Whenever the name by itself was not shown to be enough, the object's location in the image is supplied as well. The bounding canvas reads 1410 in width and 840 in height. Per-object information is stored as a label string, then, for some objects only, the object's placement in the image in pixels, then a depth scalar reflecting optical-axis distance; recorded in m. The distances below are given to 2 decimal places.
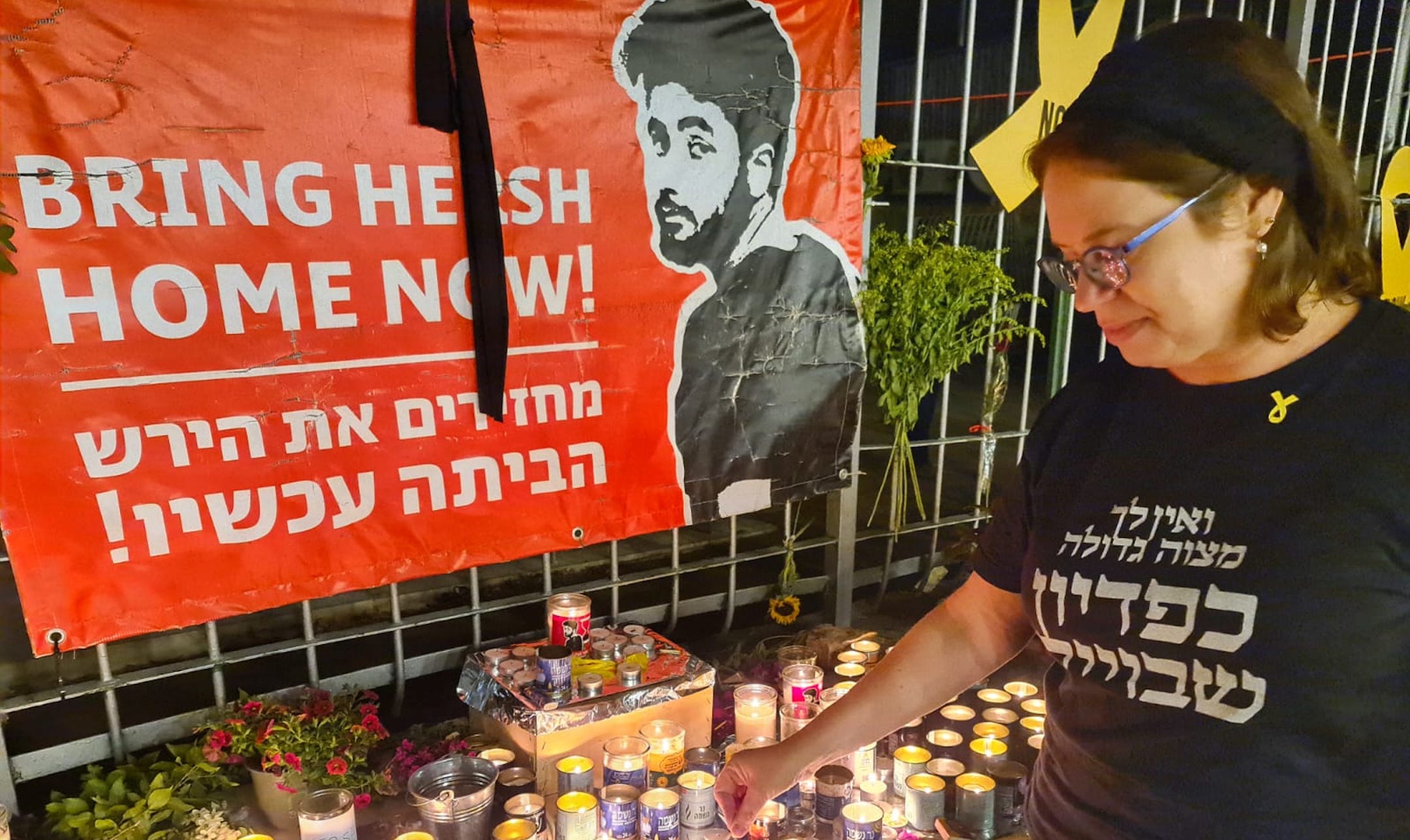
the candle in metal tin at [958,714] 2.17
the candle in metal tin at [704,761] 1.90
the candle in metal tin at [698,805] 1.76
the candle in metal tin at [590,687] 1.98
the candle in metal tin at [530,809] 1.70
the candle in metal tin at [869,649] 2.45
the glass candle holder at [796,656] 2.38
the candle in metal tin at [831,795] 1.83
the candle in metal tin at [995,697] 2.28
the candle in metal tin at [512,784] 1.91
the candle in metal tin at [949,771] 1.94
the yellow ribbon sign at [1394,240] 4.05
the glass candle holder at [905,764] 1.97
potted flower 1.79
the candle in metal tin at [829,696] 2.13
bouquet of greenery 2.59
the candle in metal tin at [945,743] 2.07
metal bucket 1.71
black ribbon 1.81
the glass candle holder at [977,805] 1.86
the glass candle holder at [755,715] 2.11
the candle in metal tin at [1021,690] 2.32
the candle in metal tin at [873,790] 1.87
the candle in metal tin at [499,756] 1.96
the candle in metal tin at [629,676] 2.05
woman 0.80
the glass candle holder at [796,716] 2.15
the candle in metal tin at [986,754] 1.97
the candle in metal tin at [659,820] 1.73
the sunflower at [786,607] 2.76
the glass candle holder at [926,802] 1.84
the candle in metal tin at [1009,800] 1.89
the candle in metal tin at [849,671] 2.33
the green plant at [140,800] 1.69
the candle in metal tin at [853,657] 2.41
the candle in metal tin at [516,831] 1.69
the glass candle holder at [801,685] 2.17
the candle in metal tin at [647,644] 2.22
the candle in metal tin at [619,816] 1.74
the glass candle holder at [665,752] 1.92
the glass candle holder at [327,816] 1.64
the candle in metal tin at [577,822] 1.71
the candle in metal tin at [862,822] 1.75
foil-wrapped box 1.93
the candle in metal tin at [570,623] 2.14
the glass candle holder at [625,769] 1.81
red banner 1.57
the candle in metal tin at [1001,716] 2.19
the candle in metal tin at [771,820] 1.76
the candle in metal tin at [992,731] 2.09
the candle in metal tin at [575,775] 1.87
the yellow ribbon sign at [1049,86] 2.83
